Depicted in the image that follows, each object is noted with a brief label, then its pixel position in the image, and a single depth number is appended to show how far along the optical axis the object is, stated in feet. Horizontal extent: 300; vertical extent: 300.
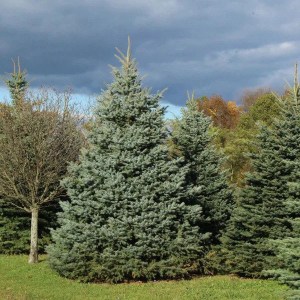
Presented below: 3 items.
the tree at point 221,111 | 204.92
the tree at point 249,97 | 197.64
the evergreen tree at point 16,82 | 115.65
